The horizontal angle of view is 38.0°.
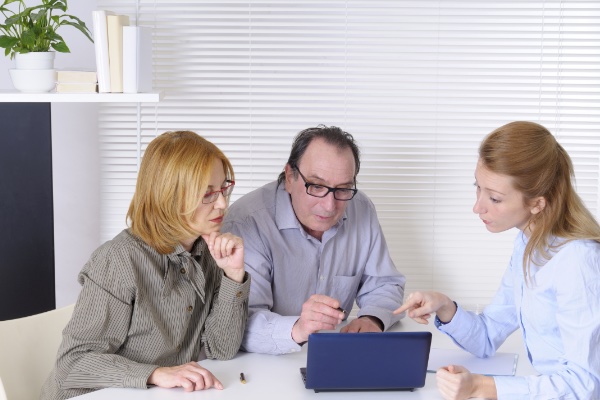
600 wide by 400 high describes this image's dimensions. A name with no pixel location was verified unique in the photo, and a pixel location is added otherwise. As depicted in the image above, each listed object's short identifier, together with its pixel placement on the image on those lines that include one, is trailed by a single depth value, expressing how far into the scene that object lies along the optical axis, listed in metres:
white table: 2.04
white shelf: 3.14
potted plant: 3.13
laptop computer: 1.99
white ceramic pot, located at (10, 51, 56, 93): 3.16
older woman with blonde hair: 2.18
